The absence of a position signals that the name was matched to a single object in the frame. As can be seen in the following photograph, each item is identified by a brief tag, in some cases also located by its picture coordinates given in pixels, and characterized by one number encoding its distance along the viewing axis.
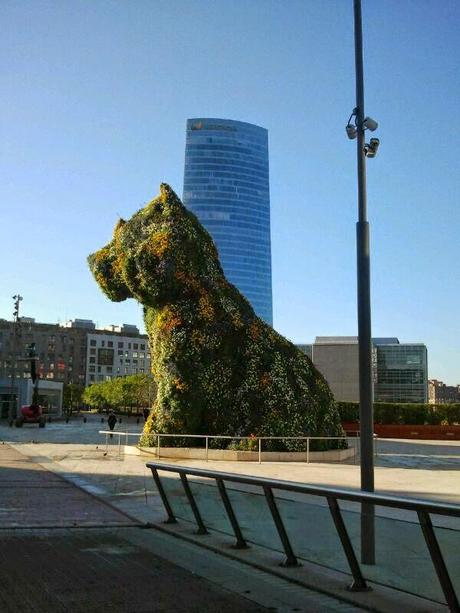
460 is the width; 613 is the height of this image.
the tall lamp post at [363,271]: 7.09
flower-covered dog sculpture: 21.33
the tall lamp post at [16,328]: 52.74
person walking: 38.06
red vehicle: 48.38
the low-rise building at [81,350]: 161.50
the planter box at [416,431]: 37.00
